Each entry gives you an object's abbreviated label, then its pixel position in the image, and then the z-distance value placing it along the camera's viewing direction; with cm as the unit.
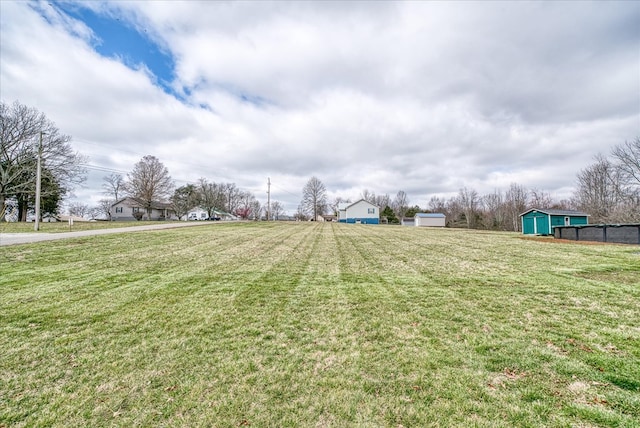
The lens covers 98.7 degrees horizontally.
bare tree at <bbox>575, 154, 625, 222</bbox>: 3394
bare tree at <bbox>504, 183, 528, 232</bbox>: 5130
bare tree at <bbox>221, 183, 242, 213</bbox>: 7862
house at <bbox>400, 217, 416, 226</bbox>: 6553
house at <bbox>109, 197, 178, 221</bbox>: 5512
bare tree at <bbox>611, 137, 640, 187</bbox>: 2686
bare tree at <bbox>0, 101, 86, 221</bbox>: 2664
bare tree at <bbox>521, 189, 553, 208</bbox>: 5252
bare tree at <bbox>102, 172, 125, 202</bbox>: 5328
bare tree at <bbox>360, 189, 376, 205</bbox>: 8850
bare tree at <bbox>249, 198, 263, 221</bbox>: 8125
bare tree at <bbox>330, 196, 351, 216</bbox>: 8700
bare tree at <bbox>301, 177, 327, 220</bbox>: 7588
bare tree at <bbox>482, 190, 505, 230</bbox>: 5341
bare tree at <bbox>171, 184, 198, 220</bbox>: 6150
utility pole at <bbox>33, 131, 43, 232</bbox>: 1785
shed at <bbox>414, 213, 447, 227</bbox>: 5772
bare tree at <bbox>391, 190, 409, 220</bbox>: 8418
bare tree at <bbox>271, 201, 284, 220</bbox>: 9238
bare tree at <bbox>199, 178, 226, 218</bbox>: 6481
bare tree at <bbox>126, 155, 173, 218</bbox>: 4516
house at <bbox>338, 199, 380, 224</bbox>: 6331
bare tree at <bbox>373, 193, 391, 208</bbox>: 8989
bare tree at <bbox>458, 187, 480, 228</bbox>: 5859
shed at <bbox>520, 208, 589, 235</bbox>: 2330
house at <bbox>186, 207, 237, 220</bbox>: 7038
